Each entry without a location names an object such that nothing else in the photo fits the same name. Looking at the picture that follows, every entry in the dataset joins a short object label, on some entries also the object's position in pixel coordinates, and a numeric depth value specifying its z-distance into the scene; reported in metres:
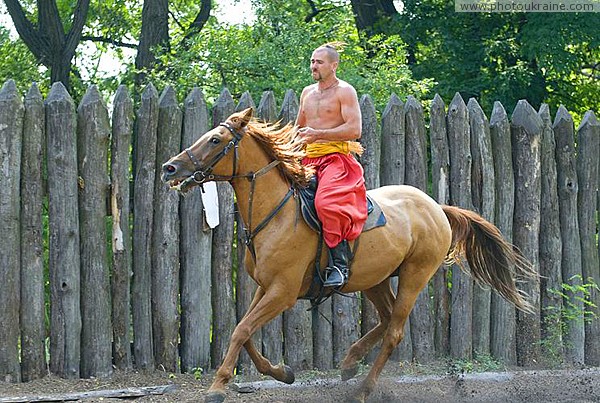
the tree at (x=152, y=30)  26.95
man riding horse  13.45
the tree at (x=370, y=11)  32.20
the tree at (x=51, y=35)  27.33
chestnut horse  12.77
